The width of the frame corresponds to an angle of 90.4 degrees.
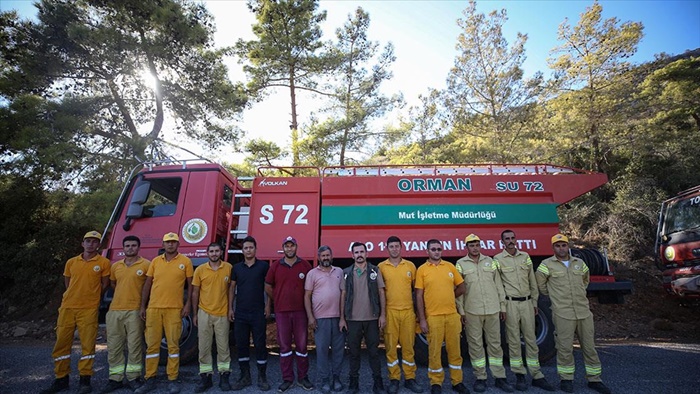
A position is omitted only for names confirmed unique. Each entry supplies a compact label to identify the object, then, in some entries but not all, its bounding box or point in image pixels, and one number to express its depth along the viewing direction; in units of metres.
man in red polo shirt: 4.23
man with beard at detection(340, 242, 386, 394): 4.09
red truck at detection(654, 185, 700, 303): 6.11
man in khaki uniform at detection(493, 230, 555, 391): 4.27
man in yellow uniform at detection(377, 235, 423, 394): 4.14
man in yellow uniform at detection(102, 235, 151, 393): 4.26
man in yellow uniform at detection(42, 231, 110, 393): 4.34
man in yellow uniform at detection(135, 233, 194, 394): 4.22
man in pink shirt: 4.20
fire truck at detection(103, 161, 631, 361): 5.20
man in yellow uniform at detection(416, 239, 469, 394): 4.09
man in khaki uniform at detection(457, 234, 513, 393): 4.25
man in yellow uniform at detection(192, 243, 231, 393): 4.24
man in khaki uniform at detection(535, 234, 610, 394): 4.18
